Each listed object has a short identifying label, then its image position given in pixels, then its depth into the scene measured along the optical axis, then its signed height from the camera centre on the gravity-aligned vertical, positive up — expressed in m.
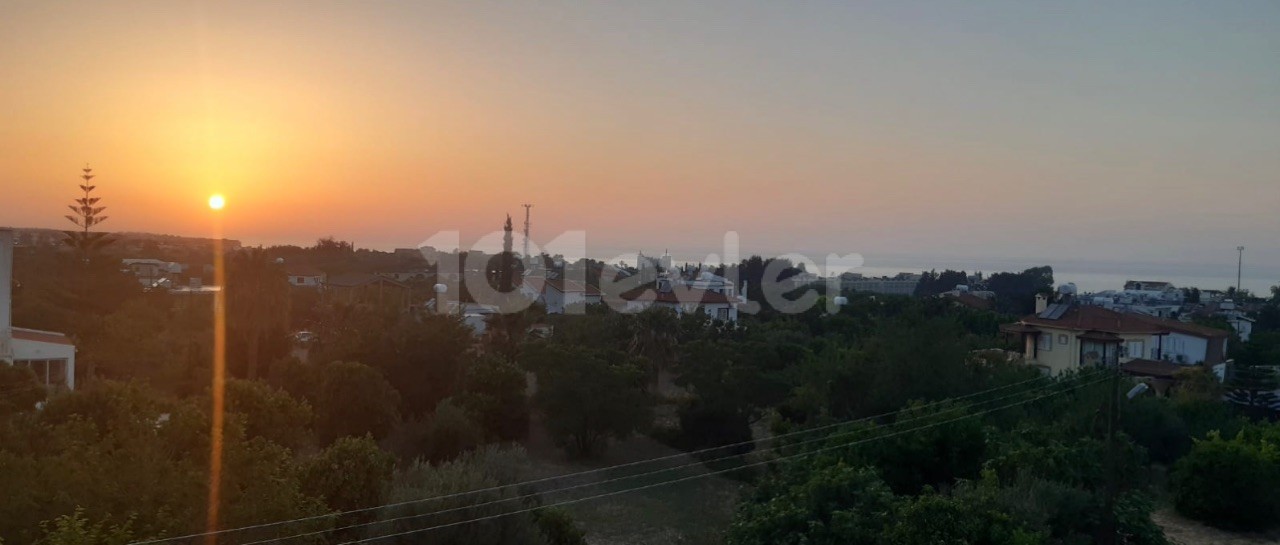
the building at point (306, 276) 57.38 -1.89
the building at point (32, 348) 17.77 -2.44
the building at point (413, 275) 61.58 -1.85
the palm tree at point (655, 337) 29.98 -2.90
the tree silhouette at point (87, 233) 36.59 +0.52
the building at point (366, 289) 45.06 -2.26
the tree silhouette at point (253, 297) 23.38 -1.40
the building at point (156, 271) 46.68 -1.72
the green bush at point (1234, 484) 16.19 -4.27
